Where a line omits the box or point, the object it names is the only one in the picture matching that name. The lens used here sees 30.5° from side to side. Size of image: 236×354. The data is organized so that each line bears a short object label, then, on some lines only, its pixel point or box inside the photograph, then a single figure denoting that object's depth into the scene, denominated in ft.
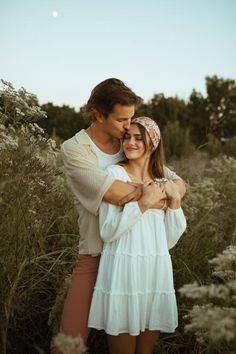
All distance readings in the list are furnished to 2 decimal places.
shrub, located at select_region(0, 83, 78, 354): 8.80
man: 8.36
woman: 8.09
